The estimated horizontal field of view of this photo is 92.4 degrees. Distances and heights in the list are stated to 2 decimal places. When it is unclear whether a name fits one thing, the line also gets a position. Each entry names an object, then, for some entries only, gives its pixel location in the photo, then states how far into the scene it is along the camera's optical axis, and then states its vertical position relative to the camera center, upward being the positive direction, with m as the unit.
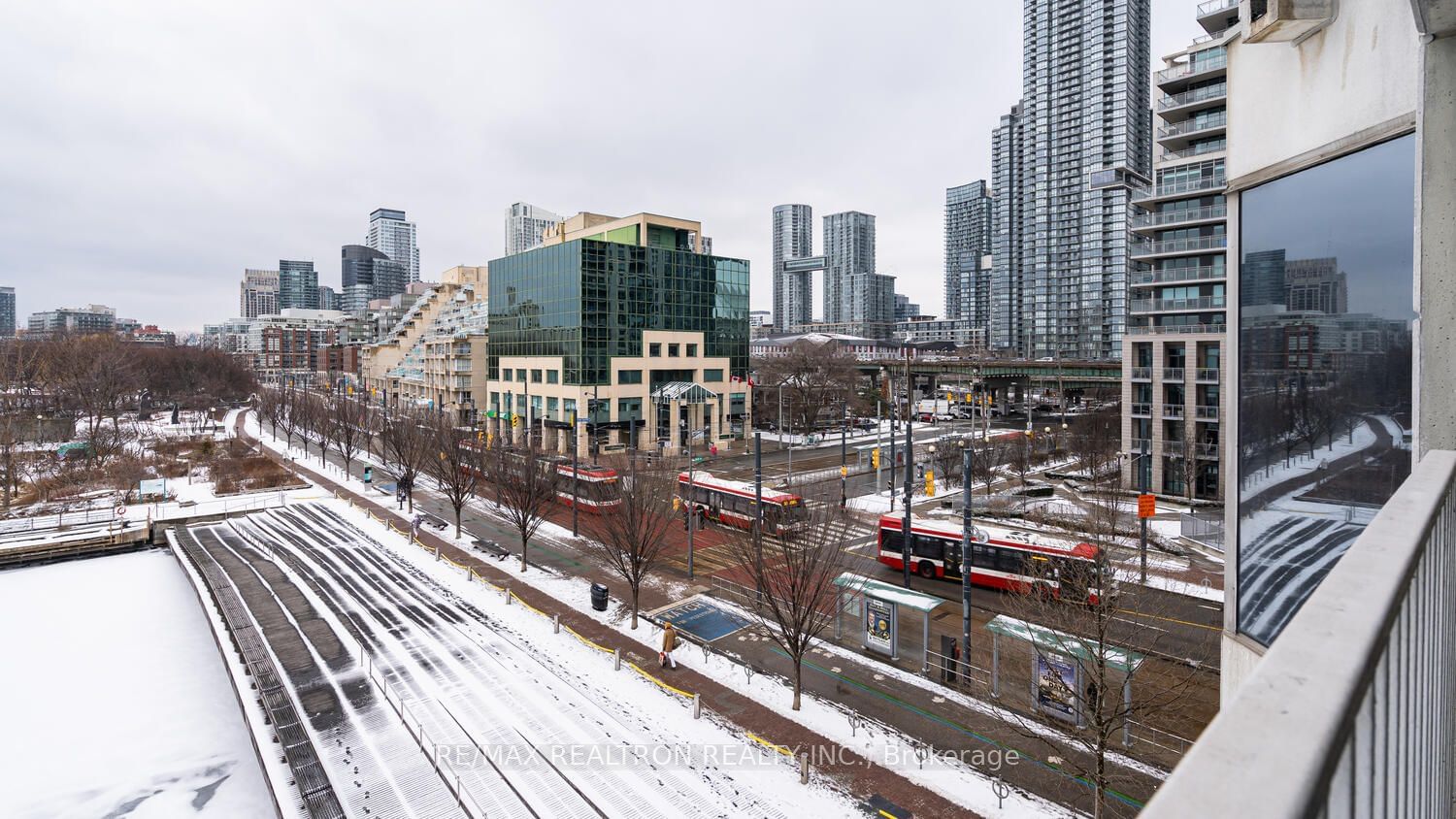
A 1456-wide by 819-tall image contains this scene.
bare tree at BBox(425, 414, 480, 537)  31.26 -3.94
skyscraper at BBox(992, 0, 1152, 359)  101.00 +33.45
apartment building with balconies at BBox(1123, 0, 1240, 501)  37.09 +4.78
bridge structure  63.59 +0.67
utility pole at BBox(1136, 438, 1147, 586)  21.11 -5.39
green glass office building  56.19 +7.22
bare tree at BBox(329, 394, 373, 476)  48.49 -3.01
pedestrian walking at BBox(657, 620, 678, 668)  17.70 -6.76
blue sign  20.25 -7.14
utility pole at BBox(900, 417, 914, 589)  24.07 -5.47
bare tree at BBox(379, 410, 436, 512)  36.80 -3.42
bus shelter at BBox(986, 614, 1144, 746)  13.14 -5.71
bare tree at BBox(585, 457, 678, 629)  20.95 -4.48
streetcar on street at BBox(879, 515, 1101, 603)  16.94 -5.53
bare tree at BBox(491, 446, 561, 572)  26.11 -3.96
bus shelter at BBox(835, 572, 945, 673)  17.64 -5.93
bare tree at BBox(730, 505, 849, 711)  15.69 -4.76
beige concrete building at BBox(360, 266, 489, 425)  75.62 +4.37
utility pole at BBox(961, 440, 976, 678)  16.97 -4.43
